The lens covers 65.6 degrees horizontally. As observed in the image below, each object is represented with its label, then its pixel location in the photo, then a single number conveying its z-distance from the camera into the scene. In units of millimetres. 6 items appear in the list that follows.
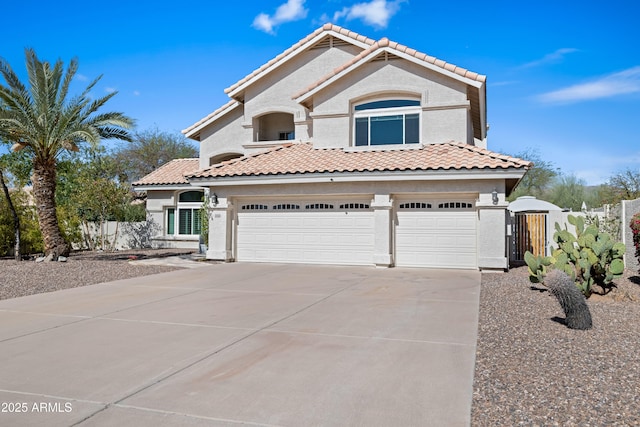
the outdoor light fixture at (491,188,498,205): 14438
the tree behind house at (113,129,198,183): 46156
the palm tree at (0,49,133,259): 17359
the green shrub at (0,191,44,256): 20484
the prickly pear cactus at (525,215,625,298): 10156
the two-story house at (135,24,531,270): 14992
